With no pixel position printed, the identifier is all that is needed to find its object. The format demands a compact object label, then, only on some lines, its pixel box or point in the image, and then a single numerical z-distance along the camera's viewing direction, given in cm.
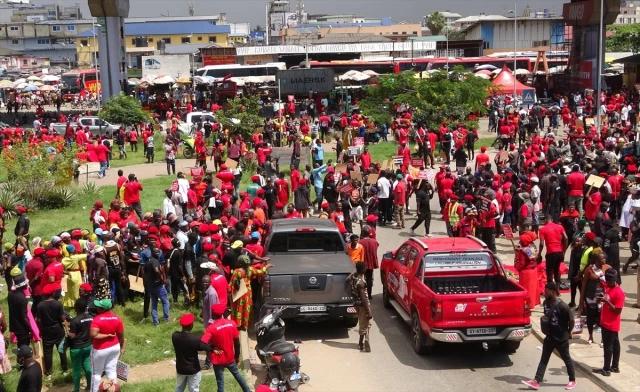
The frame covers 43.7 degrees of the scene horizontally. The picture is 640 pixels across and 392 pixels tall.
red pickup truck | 1118
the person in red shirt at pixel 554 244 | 1430
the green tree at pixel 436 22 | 16650
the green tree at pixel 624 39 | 7681
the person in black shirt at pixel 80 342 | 1030
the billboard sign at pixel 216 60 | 8056
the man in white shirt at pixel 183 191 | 1997
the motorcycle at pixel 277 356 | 880
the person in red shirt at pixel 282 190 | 2097
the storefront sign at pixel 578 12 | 4781
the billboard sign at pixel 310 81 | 4431
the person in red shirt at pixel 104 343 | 980
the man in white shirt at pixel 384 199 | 2097
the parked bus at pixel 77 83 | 6975
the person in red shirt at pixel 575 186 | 1959
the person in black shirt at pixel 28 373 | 901
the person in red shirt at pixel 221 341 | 979
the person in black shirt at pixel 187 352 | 942
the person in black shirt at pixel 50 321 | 1093
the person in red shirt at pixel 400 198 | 2084
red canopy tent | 4341
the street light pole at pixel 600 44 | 3600
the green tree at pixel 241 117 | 3184
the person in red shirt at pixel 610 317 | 1079
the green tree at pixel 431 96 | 3534
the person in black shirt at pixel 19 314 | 1117
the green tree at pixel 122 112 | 4059
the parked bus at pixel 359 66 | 6544
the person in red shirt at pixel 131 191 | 2022
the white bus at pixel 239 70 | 6619
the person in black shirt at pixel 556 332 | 1042
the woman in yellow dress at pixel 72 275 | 1357
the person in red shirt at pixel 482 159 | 2317
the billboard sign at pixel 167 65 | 6838
